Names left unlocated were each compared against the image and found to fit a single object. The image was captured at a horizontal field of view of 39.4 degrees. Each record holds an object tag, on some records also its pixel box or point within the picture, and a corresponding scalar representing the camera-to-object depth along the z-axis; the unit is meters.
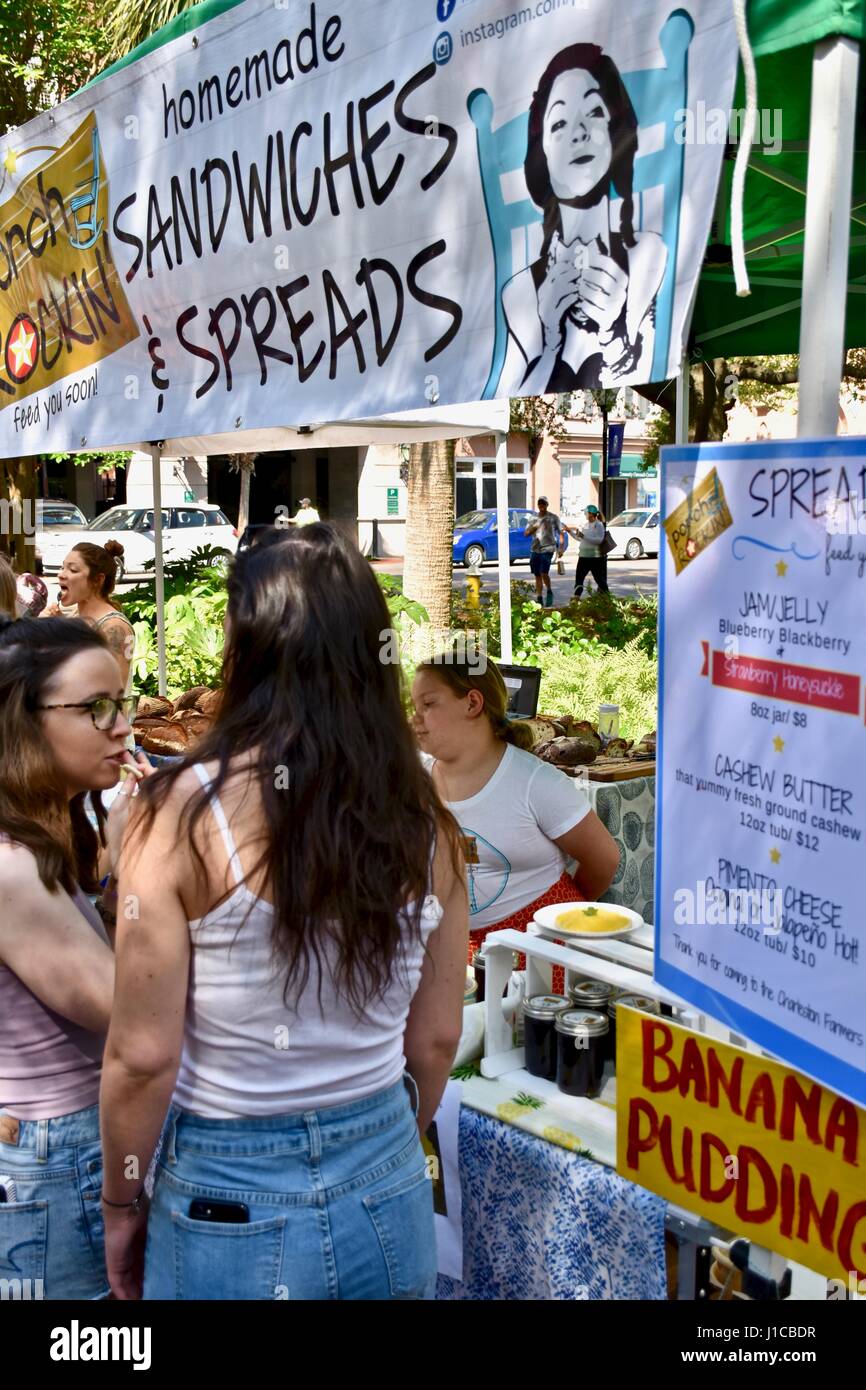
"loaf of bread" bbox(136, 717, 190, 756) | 5.49
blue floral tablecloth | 1.97
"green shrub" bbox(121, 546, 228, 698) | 9.20
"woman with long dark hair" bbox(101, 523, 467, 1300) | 1.60
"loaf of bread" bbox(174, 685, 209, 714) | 6.38
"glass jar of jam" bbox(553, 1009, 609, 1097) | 2.20
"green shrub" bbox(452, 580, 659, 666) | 10.95
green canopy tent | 1.65
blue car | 29.41
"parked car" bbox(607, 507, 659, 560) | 34.34
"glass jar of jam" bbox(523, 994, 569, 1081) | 2.27
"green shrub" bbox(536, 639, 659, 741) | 7.88
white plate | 2.41
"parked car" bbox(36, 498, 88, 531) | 25.30
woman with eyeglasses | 1.95
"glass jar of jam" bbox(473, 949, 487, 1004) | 2.68
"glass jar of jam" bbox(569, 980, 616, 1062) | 2.26
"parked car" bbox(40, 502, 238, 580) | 23.36
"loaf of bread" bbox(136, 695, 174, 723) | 6.22
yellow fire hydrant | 12.80
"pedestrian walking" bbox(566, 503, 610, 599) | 20.67
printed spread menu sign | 1.54
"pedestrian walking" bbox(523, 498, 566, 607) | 21.50
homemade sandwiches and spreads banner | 1.96
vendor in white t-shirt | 3.25
